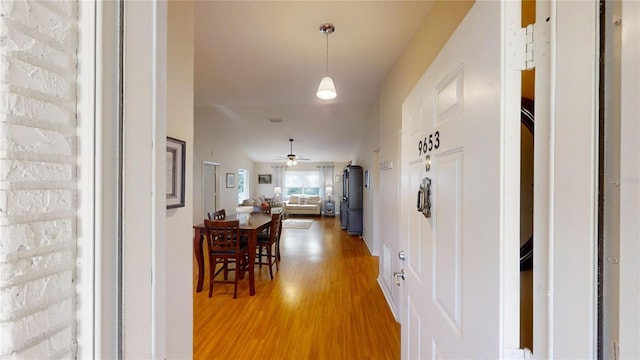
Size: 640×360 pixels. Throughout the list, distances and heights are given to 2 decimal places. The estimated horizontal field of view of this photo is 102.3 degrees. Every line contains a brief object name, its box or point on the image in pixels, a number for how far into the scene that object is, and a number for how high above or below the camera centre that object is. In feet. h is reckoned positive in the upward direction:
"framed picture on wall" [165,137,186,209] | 4.06 +0.12
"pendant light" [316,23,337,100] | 6.96 +2.72
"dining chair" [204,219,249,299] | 9.60 -2.40
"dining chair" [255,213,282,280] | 11.96 -2.78
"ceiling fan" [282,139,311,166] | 23.34 +2.11
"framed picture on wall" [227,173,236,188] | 26.70 -0.08
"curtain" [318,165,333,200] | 35.24 +0.21
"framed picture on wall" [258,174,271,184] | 36.37 +0.05
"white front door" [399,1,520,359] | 1.84 -0.13
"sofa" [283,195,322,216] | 33.04 -3.40
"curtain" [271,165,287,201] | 36.14 +0.47
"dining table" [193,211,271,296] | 10.05 -2.61
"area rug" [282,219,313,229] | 24.75 -4.58
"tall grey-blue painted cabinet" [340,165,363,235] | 20.77 -1.67
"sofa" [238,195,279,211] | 27.98 -2.66
